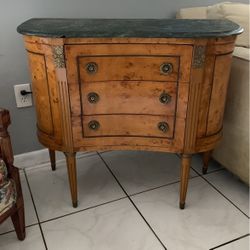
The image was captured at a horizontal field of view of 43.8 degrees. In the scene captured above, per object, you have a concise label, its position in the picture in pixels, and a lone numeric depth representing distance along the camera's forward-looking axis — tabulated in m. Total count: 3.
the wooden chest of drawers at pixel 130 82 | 1.09
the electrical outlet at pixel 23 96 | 1.57
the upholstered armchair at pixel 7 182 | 1.06
